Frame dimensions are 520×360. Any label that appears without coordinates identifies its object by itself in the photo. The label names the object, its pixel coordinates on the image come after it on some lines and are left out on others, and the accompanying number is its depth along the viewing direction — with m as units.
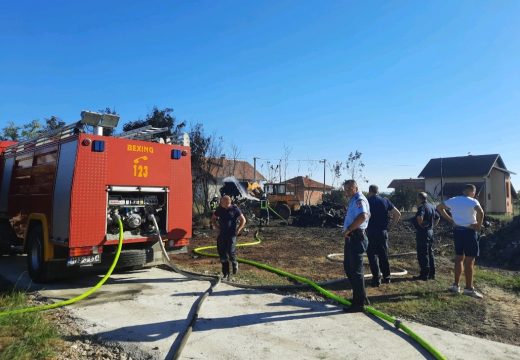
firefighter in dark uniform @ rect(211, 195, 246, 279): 7.91
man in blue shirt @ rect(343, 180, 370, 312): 5.82
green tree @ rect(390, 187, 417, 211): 33.56
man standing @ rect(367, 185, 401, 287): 7.43
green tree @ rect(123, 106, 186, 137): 23.33
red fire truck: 6.82
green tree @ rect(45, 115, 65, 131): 28.87
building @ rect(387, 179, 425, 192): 50.81
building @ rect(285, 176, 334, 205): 47.63
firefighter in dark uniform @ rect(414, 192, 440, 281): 7.95
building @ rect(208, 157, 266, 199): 25.20
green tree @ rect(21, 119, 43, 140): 34.35
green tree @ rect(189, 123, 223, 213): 23.53
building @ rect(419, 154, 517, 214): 35.41
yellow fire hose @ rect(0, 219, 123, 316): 5.32
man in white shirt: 6.88
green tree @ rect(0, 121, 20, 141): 34.04
